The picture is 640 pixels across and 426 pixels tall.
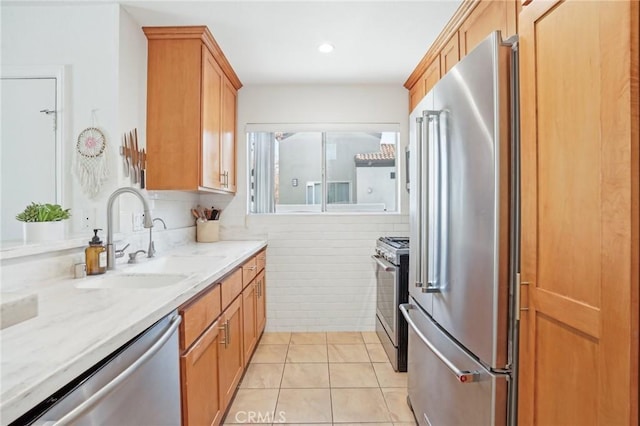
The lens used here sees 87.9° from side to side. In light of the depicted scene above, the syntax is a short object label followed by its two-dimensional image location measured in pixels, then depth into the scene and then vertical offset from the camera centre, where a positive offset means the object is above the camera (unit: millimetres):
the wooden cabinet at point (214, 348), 1322 -684
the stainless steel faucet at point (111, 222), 1676 -50
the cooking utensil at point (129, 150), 2055 +388
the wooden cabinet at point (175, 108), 2307 +731
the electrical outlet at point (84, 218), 1966 -36
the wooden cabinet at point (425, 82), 2584 +1132
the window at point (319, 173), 3576 +427
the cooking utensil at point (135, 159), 2117 +343
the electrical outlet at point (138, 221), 2139 -57
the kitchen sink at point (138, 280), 1581 -332
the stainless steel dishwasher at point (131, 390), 679 -437
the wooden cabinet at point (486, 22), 1556 +1029
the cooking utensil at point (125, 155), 2020 +353
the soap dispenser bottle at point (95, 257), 1627 -221
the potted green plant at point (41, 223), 1473 -50
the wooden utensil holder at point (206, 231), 3160 -181
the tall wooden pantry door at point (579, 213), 697 +1
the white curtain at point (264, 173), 3576 +429
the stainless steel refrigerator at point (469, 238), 1119 -98
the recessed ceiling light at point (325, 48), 2537 +1284
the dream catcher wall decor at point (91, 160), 1962 +308
